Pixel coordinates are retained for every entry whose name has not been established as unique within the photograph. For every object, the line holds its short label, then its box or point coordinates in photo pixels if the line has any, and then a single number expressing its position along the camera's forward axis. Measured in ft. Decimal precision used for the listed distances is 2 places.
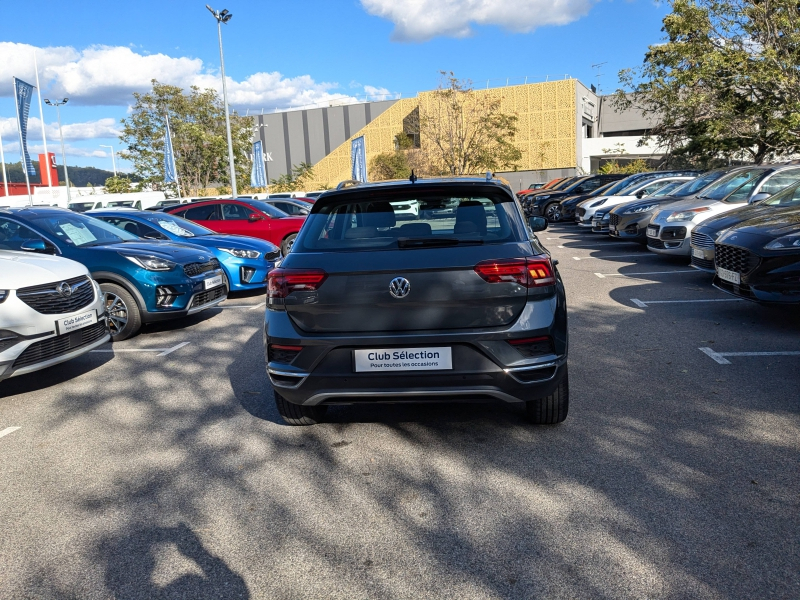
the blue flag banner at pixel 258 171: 111.14
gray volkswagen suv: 12.17
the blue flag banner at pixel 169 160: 117.91
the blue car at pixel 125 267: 25.05
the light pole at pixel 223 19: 101.65
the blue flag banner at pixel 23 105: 112.57
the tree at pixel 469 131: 162.20
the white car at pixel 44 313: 17.21
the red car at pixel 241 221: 48.19
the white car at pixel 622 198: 62.18
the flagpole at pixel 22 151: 112.68
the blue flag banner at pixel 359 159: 115.03
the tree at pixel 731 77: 64.69
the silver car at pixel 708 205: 36.63
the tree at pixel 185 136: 142.31
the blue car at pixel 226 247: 34.65
